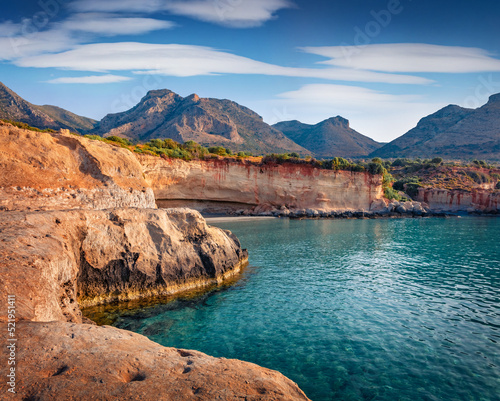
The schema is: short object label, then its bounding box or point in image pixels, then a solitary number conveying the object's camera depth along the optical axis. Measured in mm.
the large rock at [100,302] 3902
